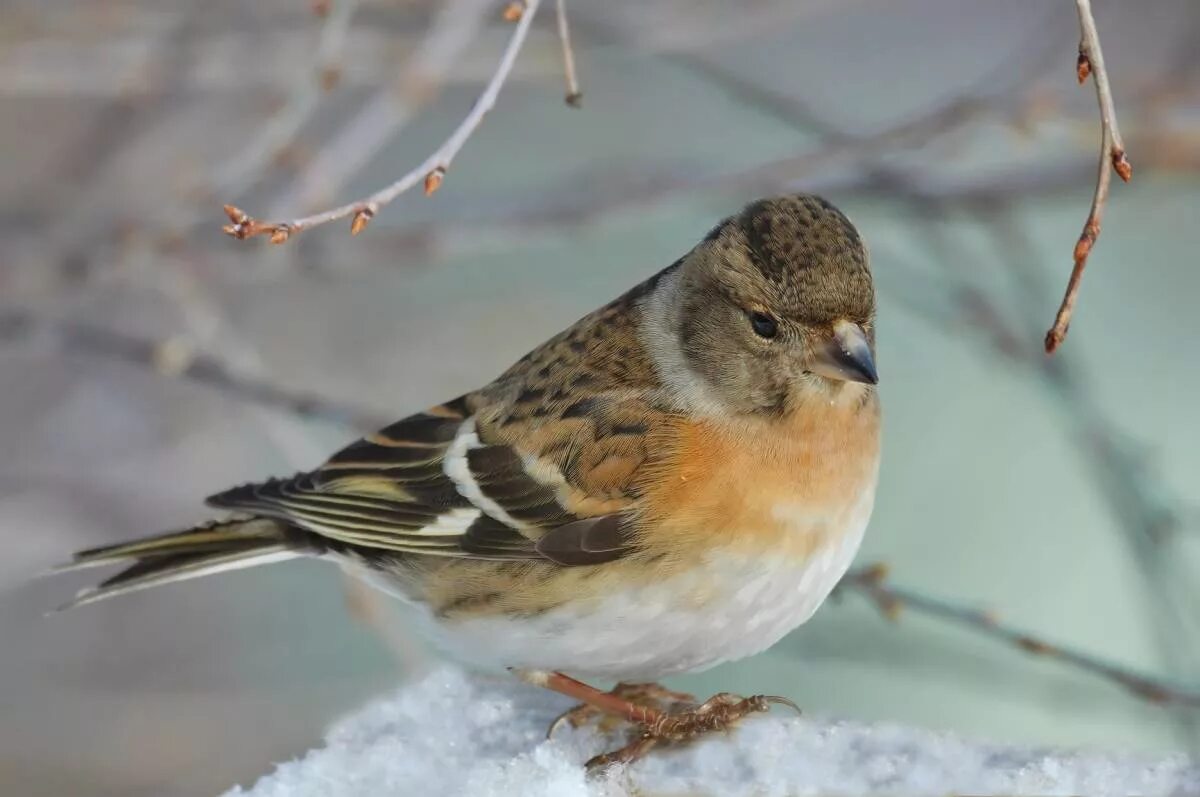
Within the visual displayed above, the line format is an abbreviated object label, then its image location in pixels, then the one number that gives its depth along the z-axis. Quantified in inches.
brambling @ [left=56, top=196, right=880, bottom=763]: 188.2
